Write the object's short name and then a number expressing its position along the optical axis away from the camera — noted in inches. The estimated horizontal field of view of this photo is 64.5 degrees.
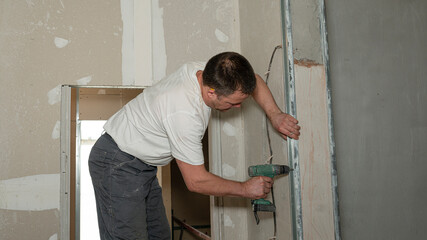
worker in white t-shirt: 64.1
